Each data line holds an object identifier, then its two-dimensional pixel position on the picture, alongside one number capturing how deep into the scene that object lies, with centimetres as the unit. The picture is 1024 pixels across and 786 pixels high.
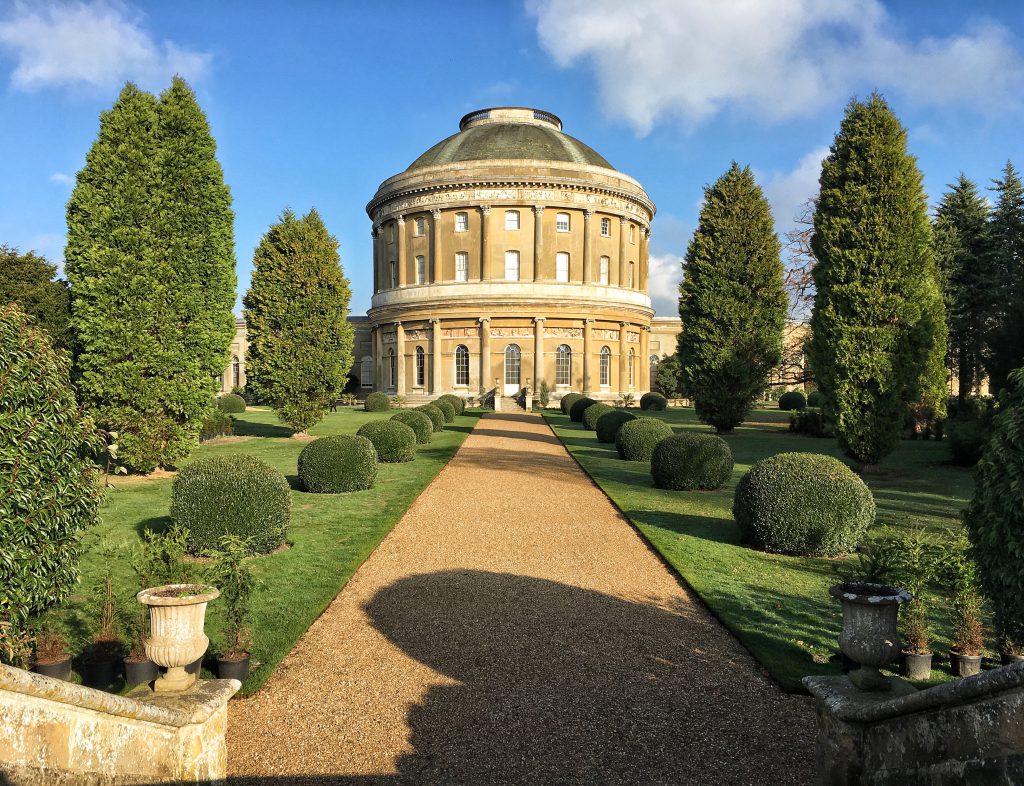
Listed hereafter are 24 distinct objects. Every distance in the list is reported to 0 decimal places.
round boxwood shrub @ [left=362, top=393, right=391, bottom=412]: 4081
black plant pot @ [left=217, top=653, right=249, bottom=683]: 552
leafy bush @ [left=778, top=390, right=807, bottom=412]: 4626
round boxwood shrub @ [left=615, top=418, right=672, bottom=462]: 1948
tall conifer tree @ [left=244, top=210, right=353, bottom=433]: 2452
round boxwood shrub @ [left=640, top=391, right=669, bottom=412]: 4350
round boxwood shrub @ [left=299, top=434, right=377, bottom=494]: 1405
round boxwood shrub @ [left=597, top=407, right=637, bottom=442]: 2416
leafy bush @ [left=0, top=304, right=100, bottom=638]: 452
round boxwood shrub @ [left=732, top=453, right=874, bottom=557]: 939
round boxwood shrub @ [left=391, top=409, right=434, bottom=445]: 2258
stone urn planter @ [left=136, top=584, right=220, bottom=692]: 428
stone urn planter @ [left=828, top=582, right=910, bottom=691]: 388
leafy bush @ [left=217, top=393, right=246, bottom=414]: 3659
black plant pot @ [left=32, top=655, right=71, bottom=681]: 521
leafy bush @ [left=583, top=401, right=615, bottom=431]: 2920
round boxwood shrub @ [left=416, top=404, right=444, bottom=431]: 2811
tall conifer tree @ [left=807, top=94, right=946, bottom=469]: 1697
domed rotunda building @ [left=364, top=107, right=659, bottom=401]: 4550
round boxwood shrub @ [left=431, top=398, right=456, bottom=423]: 3334
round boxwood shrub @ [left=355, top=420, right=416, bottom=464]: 1883
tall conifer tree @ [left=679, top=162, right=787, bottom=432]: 2614
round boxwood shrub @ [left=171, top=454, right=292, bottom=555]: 901
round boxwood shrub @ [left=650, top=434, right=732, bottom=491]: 1445
